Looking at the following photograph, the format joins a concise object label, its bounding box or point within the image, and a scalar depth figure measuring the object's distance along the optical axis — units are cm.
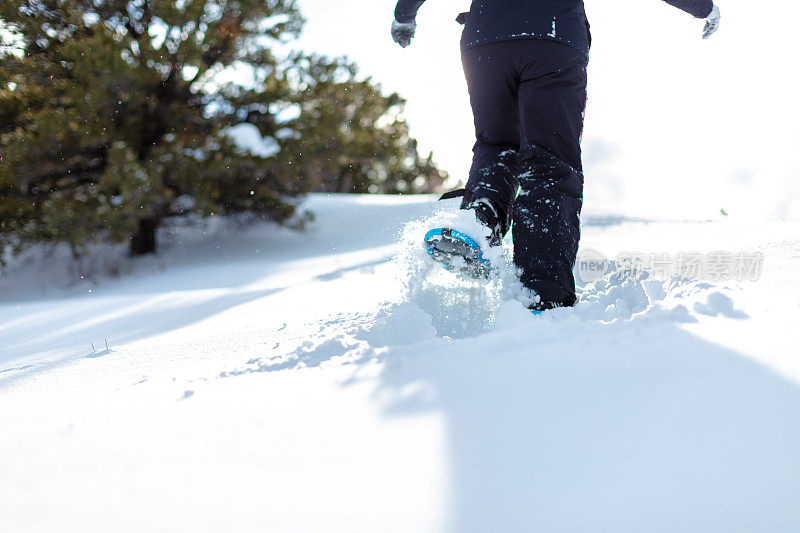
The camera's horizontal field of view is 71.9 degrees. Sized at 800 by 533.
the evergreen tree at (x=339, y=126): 645
